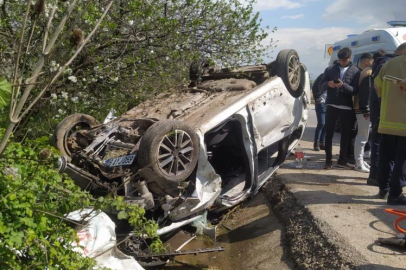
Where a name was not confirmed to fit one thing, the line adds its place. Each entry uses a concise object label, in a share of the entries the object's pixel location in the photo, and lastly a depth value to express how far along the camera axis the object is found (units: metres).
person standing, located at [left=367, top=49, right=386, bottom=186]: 6.23
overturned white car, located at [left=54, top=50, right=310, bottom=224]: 4.49
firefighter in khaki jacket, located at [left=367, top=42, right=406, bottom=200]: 5.17
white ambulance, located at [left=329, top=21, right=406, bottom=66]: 8.93
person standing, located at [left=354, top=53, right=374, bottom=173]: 6.87
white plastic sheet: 3.66
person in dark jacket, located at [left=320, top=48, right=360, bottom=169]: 6.99
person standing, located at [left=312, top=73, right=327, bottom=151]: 9.13
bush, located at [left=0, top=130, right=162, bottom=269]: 2.57
